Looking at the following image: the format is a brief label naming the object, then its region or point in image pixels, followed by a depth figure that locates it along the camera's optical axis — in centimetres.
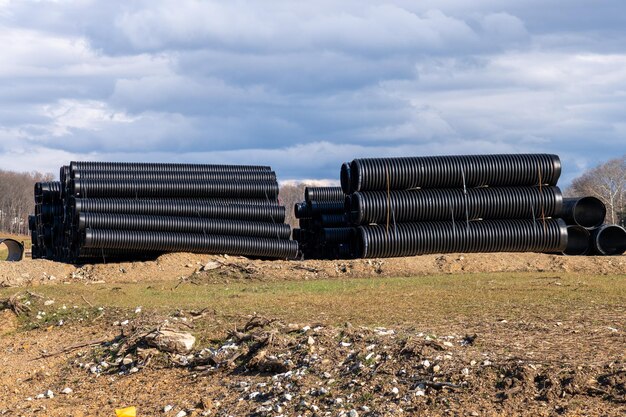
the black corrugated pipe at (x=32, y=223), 4520
